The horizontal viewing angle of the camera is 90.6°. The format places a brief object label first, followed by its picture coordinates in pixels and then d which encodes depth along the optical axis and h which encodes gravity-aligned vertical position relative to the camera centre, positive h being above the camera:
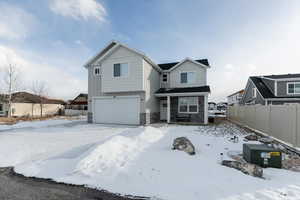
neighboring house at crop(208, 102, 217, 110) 64.00 -1.99
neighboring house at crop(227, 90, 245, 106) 48.75 +1.85
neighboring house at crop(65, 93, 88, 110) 35.16 -0.48
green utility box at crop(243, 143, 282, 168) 4.43 -1.66
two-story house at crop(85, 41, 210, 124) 12.91 +1.20
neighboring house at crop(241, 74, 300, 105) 19.16 +1.64
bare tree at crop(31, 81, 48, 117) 29.64 +2.02
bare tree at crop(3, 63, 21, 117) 24.00 +2.77
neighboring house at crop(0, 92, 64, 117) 26.03 -0.82
